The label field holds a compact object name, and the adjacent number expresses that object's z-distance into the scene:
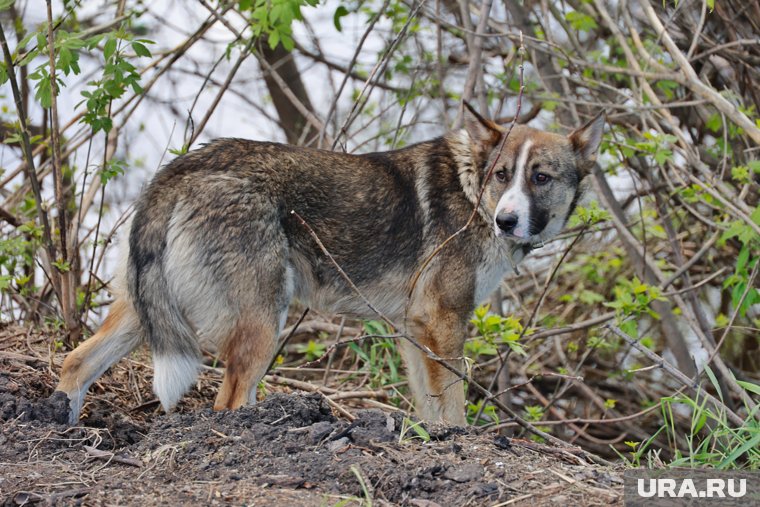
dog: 8.84
